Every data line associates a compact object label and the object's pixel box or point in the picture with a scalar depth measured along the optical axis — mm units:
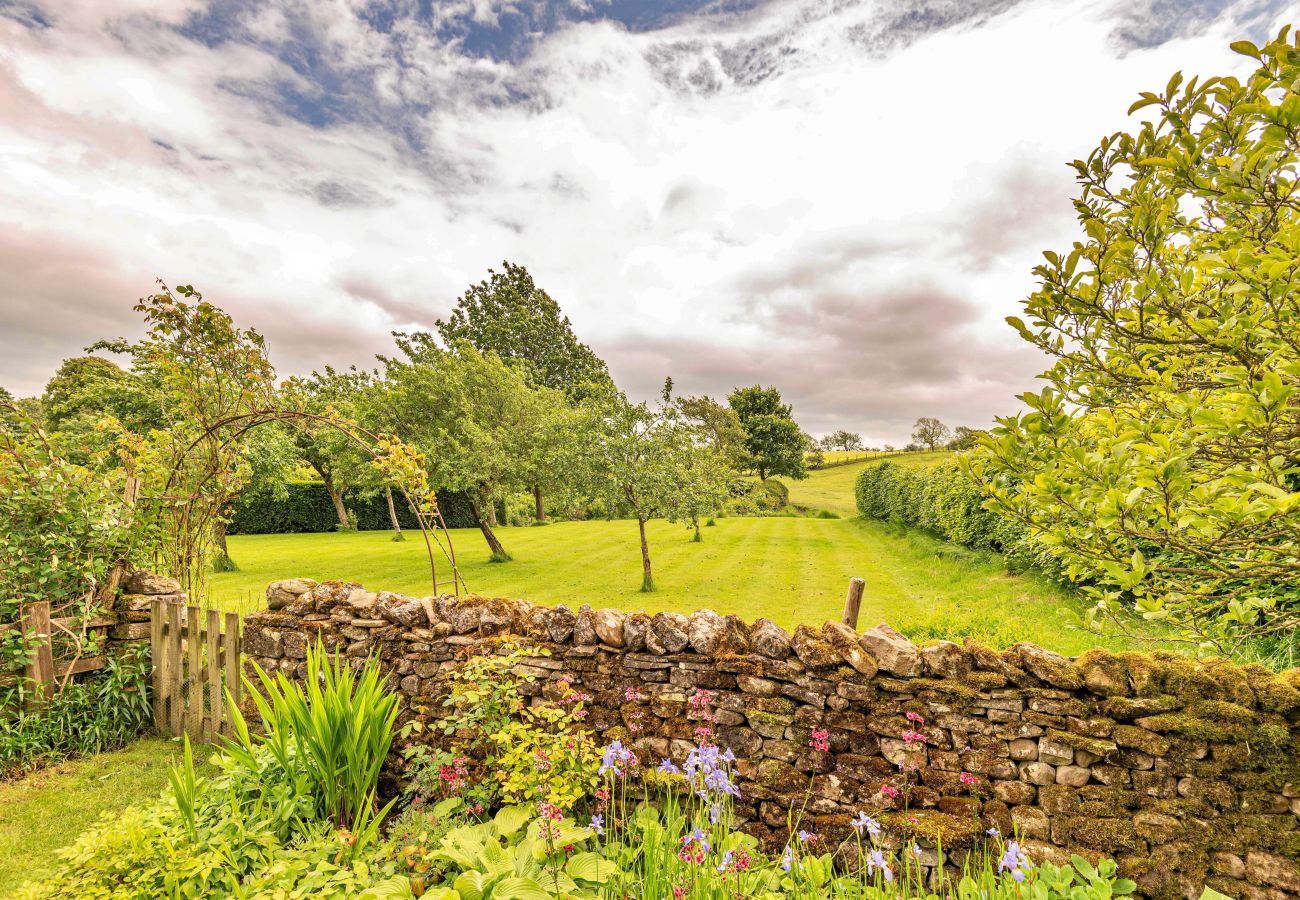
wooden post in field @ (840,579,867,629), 4469
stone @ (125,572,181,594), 5395
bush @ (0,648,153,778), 4449
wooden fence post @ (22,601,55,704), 4559
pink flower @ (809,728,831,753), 3146
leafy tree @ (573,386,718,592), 13758
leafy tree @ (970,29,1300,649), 1798
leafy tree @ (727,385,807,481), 42844
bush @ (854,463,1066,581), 10805
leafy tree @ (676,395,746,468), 40875
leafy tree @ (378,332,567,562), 15656
